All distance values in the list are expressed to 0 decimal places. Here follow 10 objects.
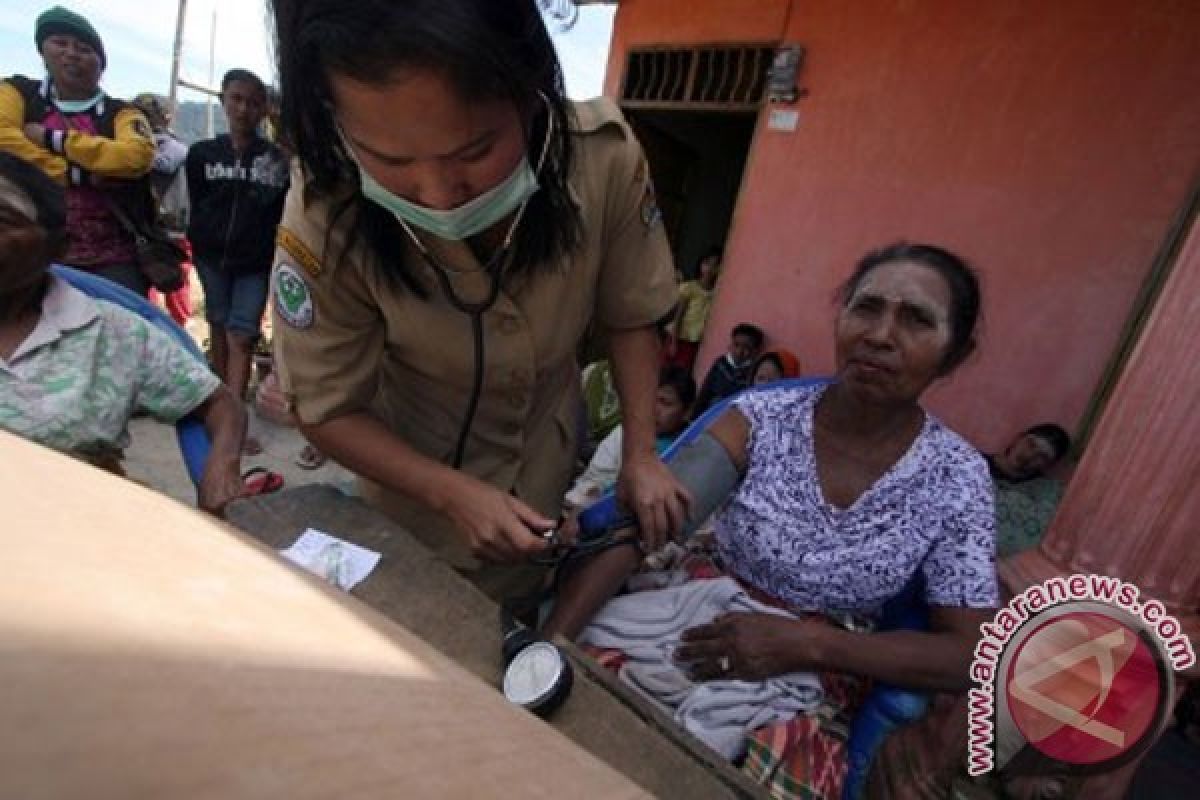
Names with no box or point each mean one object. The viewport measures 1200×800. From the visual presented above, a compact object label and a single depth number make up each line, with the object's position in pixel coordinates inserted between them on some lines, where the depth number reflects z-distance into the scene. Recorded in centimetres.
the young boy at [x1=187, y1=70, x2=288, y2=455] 325
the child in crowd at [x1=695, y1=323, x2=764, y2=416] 429
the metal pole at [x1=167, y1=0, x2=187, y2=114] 1080
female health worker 80
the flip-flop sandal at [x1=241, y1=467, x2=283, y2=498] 188
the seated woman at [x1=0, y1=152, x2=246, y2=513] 136
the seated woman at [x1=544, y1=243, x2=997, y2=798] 121
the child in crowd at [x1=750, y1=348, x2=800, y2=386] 399
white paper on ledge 103
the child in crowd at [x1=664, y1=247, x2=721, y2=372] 515
